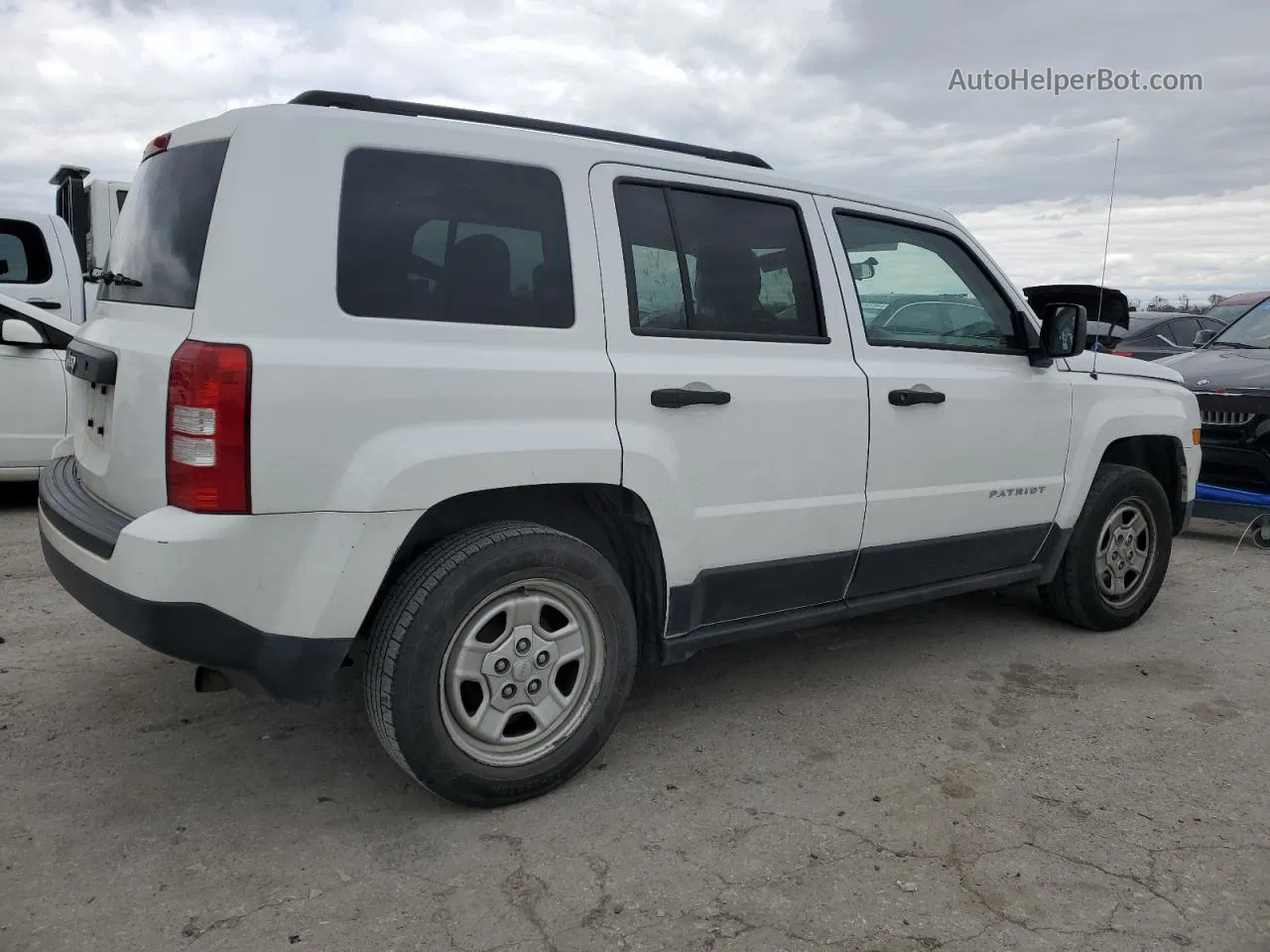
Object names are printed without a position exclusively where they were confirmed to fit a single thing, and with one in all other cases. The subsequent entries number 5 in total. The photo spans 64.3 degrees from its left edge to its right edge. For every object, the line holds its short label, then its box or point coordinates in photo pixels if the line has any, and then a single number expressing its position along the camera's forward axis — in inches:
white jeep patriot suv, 98.5
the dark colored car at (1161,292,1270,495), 260.8
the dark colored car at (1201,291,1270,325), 514.0
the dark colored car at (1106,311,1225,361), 455.5
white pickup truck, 256.4
